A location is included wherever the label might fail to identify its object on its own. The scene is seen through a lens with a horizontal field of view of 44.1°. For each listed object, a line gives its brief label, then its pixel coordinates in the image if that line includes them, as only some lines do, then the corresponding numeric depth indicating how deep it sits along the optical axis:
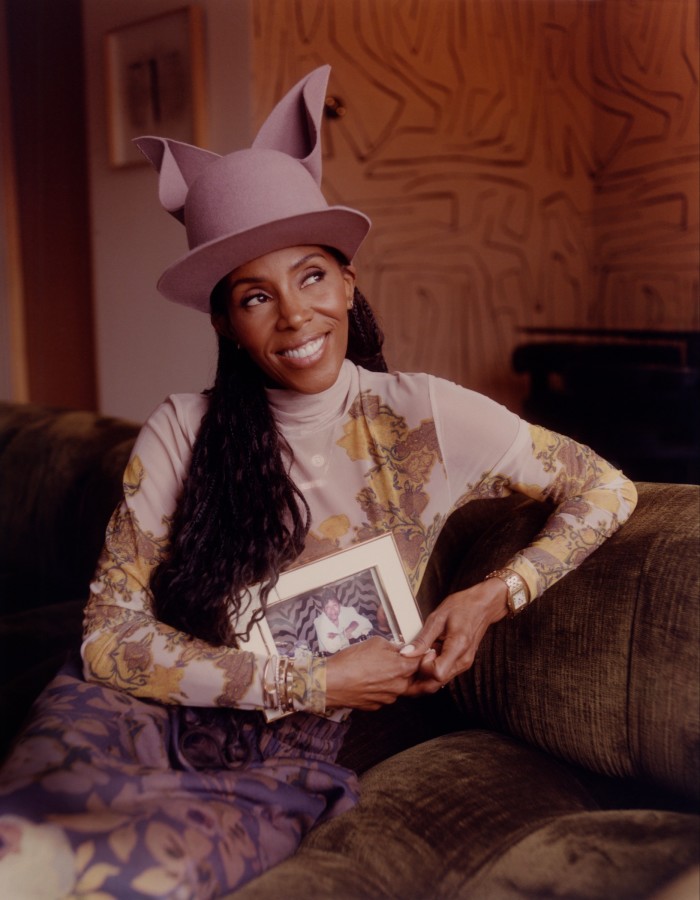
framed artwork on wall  2.79
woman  1.07
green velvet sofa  0.99
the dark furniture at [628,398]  2.52
